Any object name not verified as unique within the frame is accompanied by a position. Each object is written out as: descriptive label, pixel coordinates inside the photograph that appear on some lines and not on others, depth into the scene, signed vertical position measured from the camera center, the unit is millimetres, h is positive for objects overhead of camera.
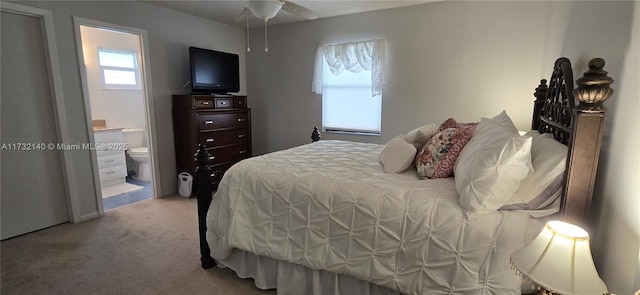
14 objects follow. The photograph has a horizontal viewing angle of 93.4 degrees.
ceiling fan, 2156 +699
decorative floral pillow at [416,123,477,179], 1795 -307
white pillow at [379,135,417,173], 1979 -362
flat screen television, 3746 +398
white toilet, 4516 -742
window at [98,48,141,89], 4559 +501
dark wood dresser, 3672 -345
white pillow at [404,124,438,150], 2191 -259
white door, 2561 -270
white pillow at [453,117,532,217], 1253 -300
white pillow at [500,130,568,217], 1233 -340
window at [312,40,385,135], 3740 +220
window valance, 3693 +545
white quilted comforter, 1336 -640
